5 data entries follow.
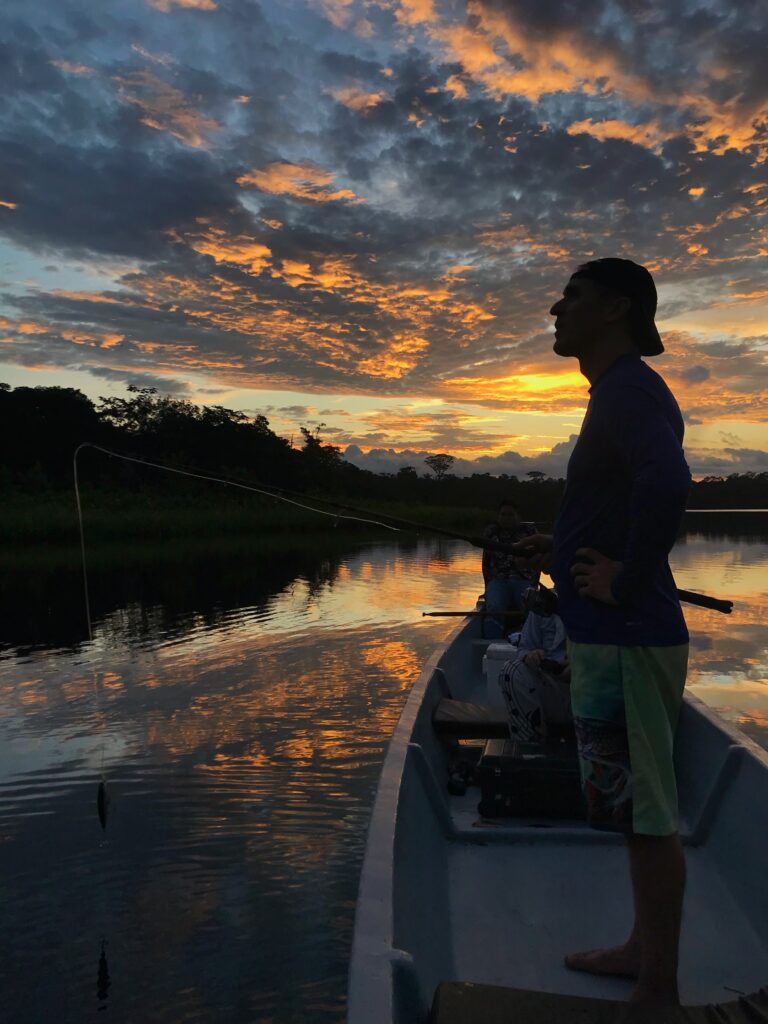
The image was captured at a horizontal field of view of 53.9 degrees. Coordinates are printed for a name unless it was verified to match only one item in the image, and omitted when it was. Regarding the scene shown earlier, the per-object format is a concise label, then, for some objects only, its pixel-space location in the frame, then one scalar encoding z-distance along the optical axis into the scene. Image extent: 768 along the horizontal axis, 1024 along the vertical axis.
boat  2.23
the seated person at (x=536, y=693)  5.13
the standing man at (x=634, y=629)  2.21
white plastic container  7.06
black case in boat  4.36
